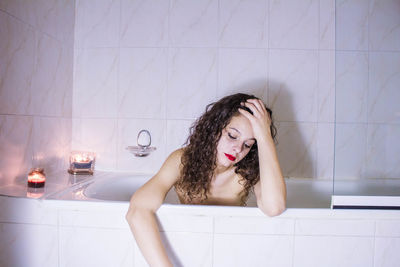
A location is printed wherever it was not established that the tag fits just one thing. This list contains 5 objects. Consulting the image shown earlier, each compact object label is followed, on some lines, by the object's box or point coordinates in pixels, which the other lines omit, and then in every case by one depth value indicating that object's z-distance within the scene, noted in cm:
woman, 98
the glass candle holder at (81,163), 172
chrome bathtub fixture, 179
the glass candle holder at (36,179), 129
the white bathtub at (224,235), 105
